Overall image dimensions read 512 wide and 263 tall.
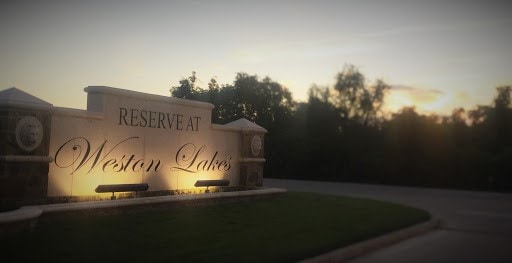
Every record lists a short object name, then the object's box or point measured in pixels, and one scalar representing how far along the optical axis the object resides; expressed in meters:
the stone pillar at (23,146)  9.79
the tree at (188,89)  37.34
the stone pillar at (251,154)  17.62
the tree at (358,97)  43.84
